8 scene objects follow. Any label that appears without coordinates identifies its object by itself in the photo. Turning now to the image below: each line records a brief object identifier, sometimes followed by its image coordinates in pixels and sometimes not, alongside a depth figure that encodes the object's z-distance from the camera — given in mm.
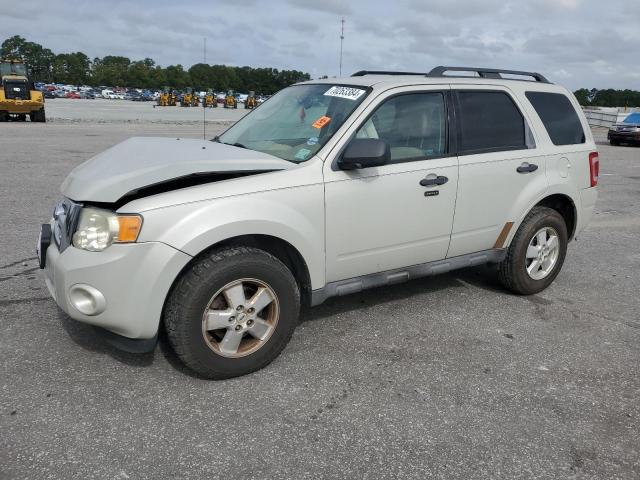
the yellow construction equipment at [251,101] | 49938
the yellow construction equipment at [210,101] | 55672
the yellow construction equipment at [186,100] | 58306
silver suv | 2965
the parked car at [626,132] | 23219
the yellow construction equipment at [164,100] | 59688
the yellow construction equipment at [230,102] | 59675
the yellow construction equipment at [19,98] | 23375
